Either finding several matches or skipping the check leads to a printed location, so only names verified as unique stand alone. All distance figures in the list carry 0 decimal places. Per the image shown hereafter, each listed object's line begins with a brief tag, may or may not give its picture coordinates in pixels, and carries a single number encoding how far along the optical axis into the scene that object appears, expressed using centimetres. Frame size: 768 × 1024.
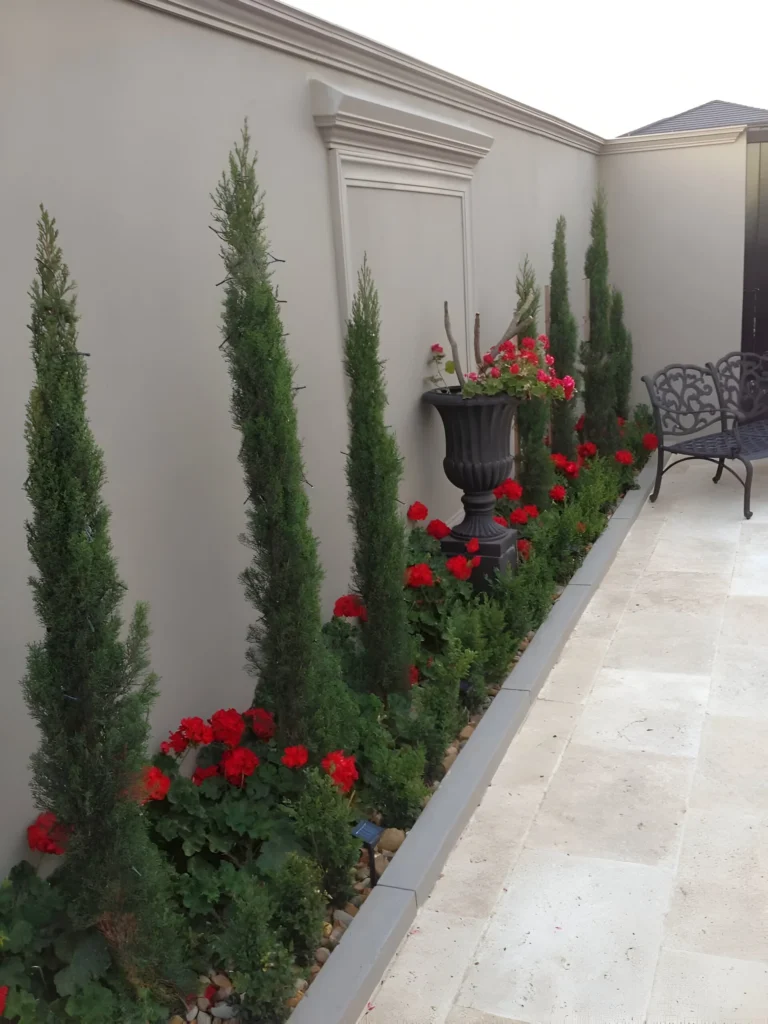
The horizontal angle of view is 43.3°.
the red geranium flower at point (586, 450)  827
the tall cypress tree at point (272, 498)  324
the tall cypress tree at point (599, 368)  862
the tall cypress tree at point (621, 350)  924
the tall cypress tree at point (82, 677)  225
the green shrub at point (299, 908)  278
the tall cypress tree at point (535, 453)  685
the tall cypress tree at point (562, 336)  787
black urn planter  561
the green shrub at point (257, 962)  250
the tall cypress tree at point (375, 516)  418
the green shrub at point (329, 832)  299
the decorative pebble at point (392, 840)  342
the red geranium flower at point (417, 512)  536
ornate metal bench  758
